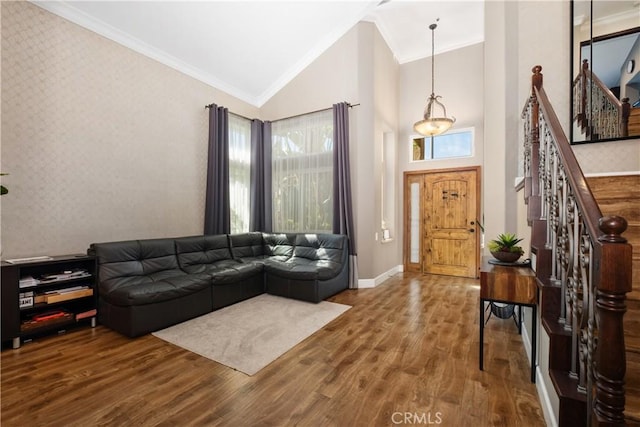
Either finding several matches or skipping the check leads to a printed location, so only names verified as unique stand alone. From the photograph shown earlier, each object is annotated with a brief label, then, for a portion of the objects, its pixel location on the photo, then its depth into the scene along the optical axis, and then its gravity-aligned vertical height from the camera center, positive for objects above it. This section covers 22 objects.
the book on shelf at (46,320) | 2.62 -1.04
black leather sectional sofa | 2.87 -0.77
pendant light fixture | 4.21 +1.35
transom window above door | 5.28 +1.33
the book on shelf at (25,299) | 2.56 -0.79
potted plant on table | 2.28 -0.31
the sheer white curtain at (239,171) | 5.09 +0.80
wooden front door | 5.25 -0.20
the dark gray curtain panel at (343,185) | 4.56 +0.47
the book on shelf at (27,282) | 2.57 -0.64
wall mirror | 2.55 +1.36
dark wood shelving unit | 2.49 -0.82
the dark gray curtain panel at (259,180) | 5.40 +0.65
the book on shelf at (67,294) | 2.73 -0.82
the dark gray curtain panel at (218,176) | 4.60 +0.63
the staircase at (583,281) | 0.96 -0.30
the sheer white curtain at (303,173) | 4.95 +0.75
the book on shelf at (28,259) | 2.62 -0.45
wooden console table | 1.98 -0.56
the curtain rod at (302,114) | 4.63 +1.84
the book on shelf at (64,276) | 2.75 -0.64
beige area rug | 2.42 -1.23
